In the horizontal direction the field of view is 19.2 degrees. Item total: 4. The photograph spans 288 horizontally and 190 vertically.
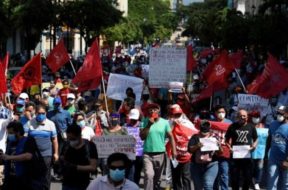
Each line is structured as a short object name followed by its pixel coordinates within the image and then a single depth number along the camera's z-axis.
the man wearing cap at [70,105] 15.53
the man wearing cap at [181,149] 11.89
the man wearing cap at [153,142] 11.66
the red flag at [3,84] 14.55
